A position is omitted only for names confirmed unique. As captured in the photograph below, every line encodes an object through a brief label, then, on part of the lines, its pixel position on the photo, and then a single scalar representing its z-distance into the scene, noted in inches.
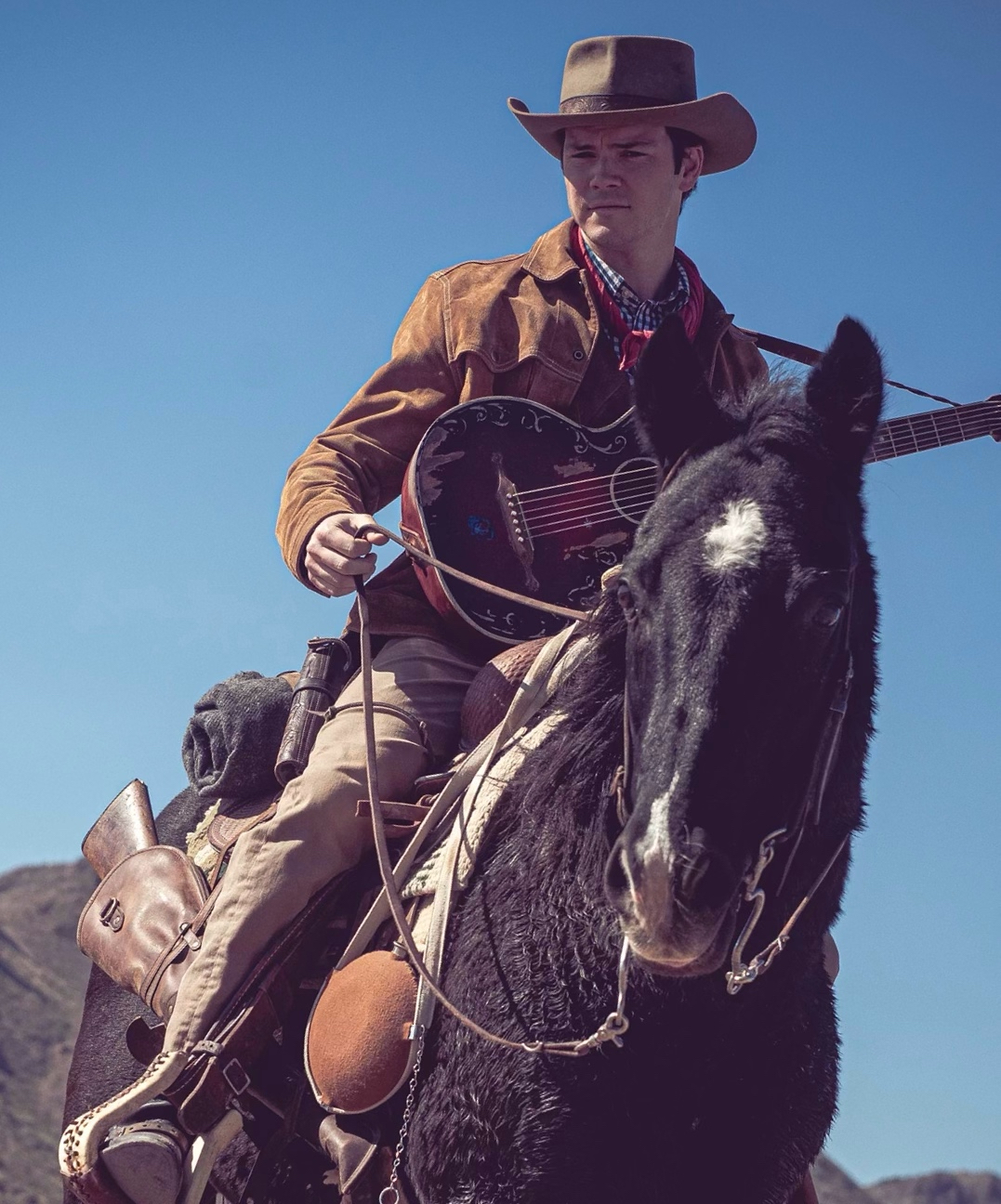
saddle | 163.5
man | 201.0
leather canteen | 162.1
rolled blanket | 223.3
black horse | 133.5
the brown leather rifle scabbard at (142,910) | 206.7
